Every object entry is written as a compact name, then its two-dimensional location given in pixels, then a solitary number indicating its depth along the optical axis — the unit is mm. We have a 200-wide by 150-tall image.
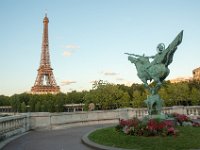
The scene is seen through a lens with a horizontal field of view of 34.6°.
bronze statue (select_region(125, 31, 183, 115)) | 18250
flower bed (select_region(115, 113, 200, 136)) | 15195
